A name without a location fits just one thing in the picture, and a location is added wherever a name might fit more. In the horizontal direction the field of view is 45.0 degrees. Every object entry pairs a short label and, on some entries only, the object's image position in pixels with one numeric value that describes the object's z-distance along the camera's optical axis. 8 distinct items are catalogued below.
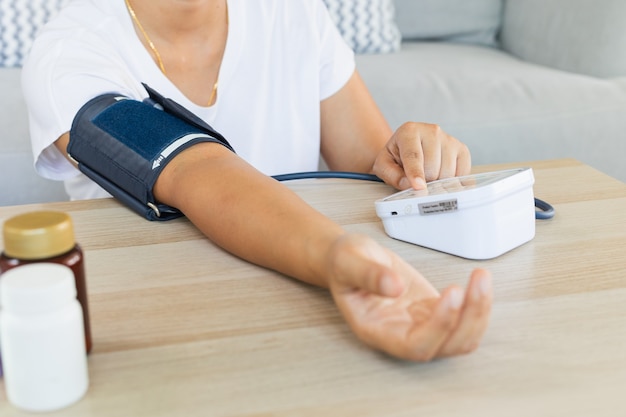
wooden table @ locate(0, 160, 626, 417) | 0.50
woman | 0.55
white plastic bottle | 0.44
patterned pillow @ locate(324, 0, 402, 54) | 1.93
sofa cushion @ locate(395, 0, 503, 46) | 2.12
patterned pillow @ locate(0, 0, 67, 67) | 1.76
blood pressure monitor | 0.71
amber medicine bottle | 0.48
